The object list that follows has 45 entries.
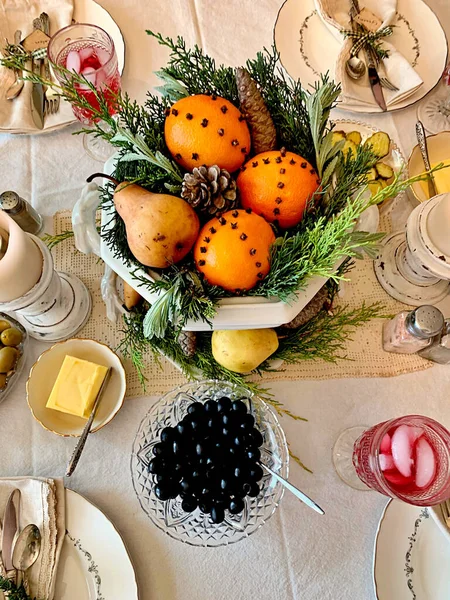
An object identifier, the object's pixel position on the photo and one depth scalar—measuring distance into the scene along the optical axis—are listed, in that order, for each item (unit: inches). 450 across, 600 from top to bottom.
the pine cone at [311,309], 24.4
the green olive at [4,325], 27.6
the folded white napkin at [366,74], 31.5
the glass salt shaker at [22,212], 28.1
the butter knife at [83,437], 24.6
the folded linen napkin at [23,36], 32.1
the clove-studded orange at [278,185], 19.7
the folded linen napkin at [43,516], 23.1
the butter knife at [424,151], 28.9
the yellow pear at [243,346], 23.1
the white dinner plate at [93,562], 23.3
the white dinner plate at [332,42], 32.6
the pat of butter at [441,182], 29.0
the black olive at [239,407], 23.3
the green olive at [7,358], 26.6
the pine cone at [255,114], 21.0
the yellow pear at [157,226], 18.8
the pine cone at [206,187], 19.4
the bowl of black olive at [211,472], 21.8
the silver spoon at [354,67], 32.1
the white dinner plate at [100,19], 34.3
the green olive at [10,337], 27.2
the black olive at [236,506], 21.7
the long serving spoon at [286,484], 21.5
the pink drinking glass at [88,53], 29.8
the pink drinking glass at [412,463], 21.3
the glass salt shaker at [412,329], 24.9
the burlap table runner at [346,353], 28.0
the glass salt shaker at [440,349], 25.9
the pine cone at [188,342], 24.4
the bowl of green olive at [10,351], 26.8
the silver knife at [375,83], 32.0
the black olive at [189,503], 21.8
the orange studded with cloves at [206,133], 19.7
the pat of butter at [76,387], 25.4
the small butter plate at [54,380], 26.1
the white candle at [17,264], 22.8
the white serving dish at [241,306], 19.7
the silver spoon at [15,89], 32.2
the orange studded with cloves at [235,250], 18.9
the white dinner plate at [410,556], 23.4
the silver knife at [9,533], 22.7
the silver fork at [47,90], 32.6
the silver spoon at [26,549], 22.9
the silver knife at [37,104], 32.4
